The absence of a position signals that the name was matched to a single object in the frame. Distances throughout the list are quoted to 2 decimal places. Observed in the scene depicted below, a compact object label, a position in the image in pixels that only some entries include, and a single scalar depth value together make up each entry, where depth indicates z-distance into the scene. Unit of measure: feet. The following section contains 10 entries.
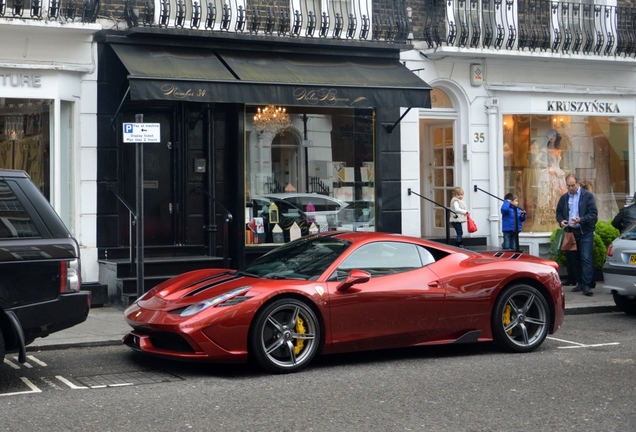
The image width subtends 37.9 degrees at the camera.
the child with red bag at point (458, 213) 53.80
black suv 25.14
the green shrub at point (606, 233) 53.78
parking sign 38.63
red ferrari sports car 27.53
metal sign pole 39.32
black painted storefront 46.26
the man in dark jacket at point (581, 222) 48.21
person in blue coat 52.90
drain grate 26.96
